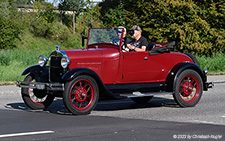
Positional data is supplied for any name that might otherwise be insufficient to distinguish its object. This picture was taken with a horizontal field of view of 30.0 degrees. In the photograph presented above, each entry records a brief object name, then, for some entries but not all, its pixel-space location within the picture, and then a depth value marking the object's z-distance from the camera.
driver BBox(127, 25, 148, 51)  10.06
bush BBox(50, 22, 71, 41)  55.50
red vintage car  8.78
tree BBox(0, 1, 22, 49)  47.81
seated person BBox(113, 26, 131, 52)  9.65
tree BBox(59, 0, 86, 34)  60.98
